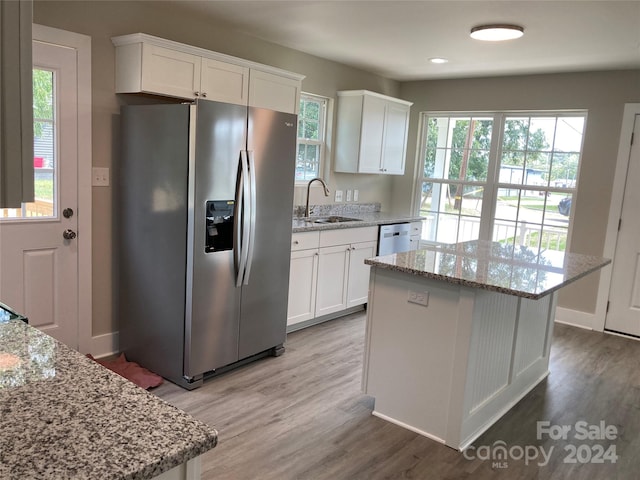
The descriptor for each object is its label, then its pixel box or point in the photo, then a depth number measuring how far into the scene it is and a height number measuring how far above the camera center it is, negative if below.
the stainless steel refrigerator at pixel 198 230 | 2.86 -0.40
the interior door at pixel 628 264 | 4.42 -0.65
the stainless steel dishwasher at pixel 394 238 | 4.73 -0.59
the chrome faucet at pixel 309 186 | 4.55 -0.15
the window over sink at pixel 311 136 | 4.73 +0.33
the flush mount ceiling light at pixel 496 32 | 3.26 +0.99
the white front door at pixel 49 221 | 2.91 -0.40
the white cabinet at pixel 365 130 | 4.86 +0.44
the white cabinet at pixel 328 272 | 3.94 -0.83
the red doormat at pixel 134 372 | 3.00 -1.30
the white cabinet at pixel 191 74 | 3.04 +0.60
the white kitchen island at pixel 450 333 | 2.44 -0.80
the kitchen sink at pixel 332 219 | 4.66 -0.44
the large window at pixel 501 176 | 4.88 +0.08
